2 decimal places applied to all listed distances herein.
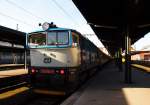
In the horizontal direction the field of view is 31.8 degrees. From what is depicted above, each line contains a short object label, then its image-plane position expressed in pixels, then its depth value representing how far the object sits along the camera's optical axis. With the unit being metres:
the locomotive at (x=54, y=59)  11.11
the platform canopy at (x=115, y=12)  15.62
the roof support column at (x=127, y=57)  15.94
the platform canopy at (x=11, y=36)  22.78
